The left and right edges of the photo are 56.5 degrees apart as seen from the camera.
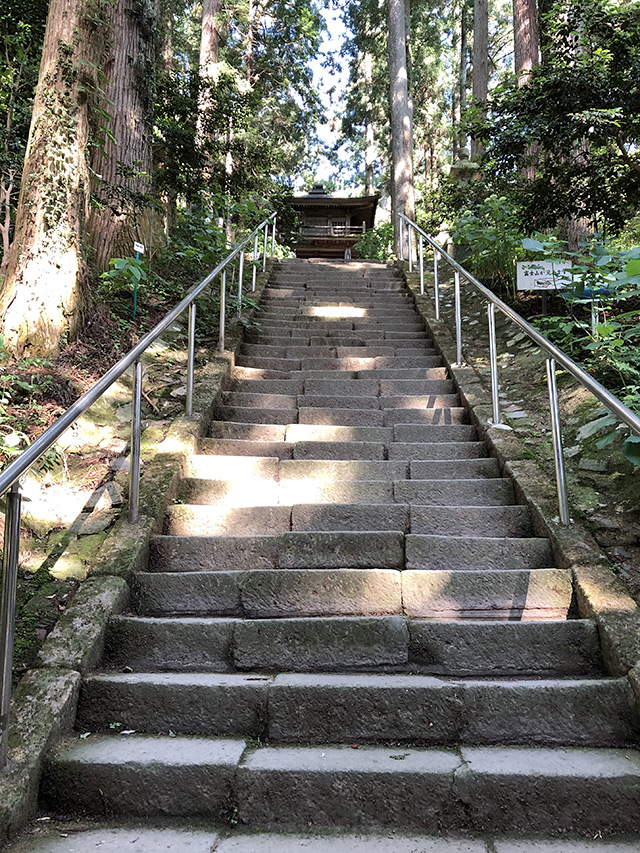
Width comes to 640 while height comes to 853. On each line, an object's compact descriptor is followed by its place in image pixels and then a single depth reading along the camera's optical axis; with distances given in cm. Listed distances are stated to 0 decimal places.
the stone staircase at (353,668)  159
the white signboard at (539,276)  407
